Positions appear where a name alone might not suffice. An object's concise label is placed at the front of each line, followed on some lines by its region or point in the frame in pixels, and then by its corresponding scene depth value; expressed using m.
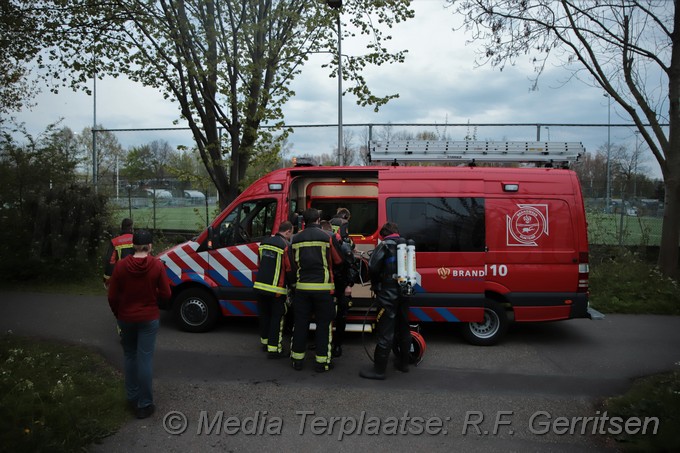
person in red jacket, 4.45
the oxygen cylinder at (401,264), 5.45
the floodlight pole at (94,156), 14.59
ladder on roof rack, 7.19
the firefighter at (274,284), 6.16
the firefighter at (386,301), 5.52
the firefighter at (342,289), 6.16
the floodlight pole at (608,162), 12.34
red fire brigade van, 6.74
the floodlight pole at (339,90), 11.28
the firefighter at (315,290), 5.77
